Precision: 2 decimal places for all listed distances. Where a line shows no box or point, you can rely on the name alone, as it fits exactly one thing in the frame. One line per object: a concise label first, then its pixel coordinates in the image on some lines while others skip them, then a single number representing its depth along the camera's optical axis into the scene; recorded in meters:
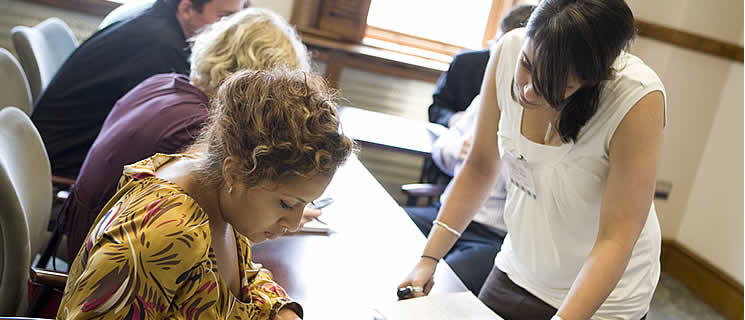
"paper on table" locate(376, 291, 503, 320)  1.18
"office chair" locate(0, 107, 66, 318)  1.25
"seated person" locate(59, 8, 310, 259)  1.55
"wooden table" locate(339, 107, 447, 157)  2.63
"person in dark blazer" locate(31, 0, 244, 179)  2.24
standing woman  1.14
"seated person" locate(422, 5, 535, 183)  3.20
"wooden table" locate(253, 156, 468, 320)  1.25
